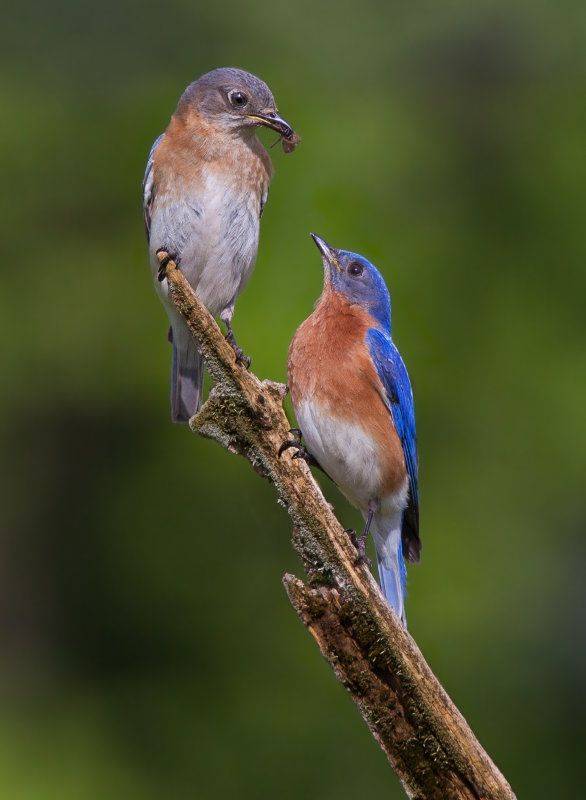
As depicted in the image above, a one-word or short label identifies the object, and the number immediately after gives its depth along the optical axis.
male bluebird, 10.00
